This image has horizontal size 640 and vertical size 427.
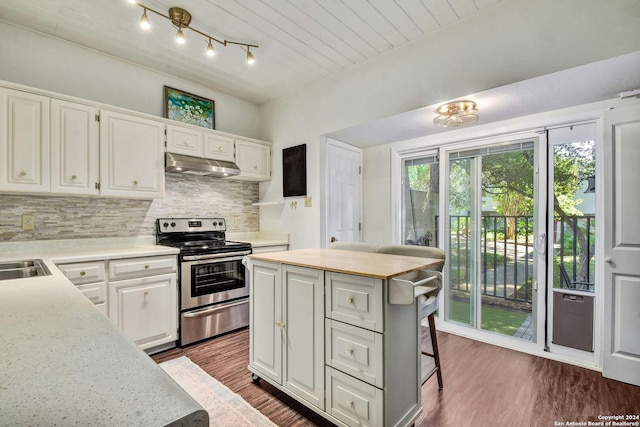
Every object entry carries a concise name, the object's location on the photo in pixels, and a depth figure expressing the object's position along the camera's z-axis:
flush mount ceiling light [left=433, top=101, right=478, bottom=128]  2.26
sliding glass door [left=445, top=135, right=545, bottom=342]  2.72
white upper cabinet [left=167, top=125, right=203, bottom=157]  2.92
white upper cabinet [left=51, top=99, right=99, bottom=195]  2.29
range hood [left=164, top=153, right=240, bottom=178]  2.84
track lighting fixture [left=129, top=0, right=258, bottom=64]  2.10
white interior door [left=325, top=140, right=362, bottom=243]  3.37
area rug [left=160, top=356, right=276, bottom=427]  1.75
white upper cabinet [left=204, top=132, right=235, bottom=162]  3.19
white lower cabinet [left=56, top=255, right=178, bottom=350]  2.26
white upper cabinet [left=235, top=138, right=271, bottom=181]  3.48
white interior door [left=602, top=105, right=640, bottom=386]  2.10
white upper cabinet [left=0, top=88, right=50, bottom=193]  2.11
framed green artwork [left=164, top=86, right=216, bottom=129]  3.12
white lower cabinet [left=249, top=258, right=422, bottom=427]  1.46
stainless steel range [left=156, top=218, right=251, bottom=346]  2.74
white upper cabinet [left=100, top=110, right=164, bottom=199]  2.53
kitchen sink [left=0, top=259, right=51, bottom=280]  1.71
